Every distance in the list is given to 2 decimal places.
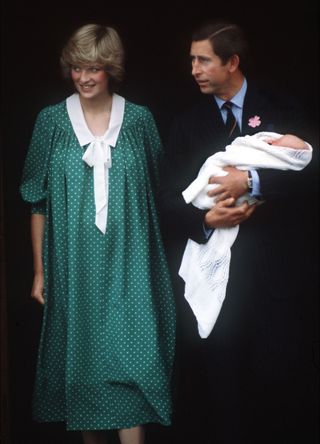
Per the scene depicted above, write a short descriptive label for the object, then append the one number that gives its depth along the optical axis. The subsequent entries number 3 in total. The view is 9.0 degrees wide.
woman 8.48
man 8.32
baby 8.05
